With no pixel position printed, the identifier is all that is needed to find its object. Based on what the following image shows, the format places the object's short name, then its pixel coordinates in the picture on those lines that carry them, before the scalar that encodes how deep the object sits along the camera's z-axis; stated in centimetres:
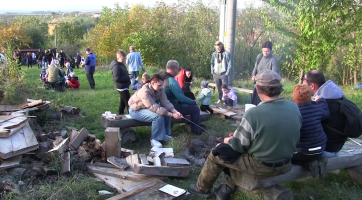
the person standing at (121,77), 746
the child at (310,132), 371
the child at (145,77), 628
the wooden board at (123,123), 596
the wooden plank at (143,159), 452
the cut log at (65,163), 444
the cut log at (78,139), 507
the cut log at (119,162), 464
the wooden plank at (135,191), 379
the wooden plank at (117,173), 441
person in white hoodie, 404
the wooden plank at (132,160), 469
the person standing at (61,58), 2295
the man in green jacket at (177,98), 623
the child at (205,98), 777
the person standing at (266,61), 750
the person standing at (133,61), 1203
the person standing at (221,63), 880
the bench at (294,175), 359
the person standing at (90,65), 1259
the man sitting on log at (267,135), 322
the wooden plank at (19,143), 461
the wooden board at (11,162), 443
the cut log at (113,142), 492
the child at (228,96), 861
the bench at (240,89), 989
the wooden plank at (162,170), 431
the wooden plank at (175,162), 454
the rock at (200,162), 505
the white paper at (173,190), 390
